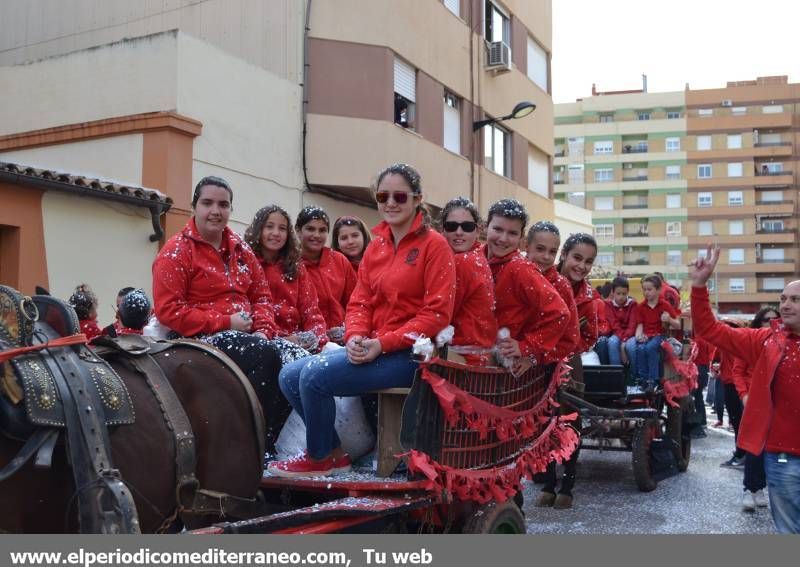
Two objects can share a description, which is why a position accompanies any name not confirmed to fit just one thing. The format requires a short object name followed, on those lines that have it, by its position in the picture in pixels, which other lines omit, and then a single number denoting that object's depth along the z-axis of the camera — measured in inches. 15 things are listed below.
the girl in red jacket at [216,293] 159.6
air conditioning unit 724.0
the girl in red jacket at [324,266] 216.8
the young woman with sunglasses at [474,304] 168.4
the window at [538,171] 866.1
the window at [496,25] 755.4
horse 107.6
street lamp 649.0
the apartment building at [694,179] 2394.2
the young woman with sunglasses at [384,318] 149.0
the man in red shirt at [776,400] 173.9
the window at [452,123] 676.1
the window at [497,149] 740.6
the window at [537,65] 863.1
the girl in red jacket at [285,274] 192.7
